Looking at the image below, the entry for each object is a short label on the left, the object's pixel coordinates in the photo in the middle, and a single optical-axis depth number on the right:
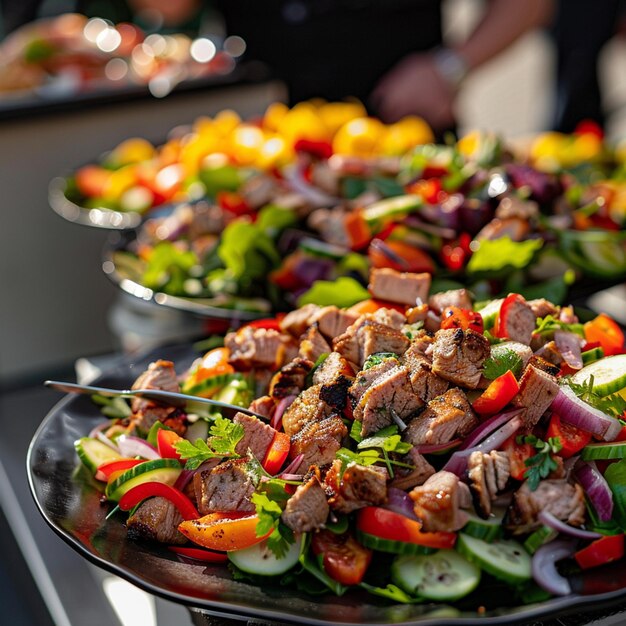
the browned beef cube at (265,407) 1.18
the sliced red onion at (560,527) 0.93
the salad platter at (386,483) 0.91
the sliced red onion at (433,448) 1.02
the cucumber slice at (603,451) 0.98
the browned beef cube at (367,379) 1.09
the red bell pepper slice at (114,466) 1.16
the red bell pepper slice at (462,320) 1.15
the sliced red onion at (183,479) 1.13
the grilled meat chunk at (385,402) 1.04
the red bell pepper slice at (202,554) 1.01
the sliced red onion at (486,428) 1.02
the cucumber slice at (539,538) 0.93
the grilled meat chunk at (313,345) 1.25
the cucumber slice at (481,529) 0.95
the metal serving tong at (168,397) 1.18
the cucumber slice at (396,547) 0.93
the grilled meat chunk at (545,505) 0.94
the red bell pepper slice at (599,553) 0.92
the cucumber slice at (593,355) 1.18
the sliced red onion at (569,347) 1.16
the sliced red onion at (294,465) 1.06
